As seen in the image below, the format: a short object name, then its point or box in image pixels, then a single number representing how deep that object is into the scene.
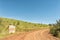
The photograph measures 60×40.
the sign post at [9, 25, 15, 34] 12.79
